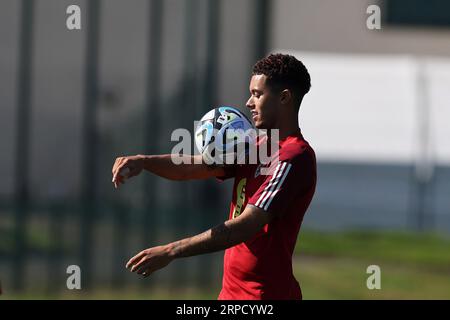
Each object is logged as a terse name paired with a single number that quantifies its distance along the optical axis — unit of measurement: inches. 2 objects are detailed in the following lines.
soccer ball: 424.8
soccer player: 395.9
